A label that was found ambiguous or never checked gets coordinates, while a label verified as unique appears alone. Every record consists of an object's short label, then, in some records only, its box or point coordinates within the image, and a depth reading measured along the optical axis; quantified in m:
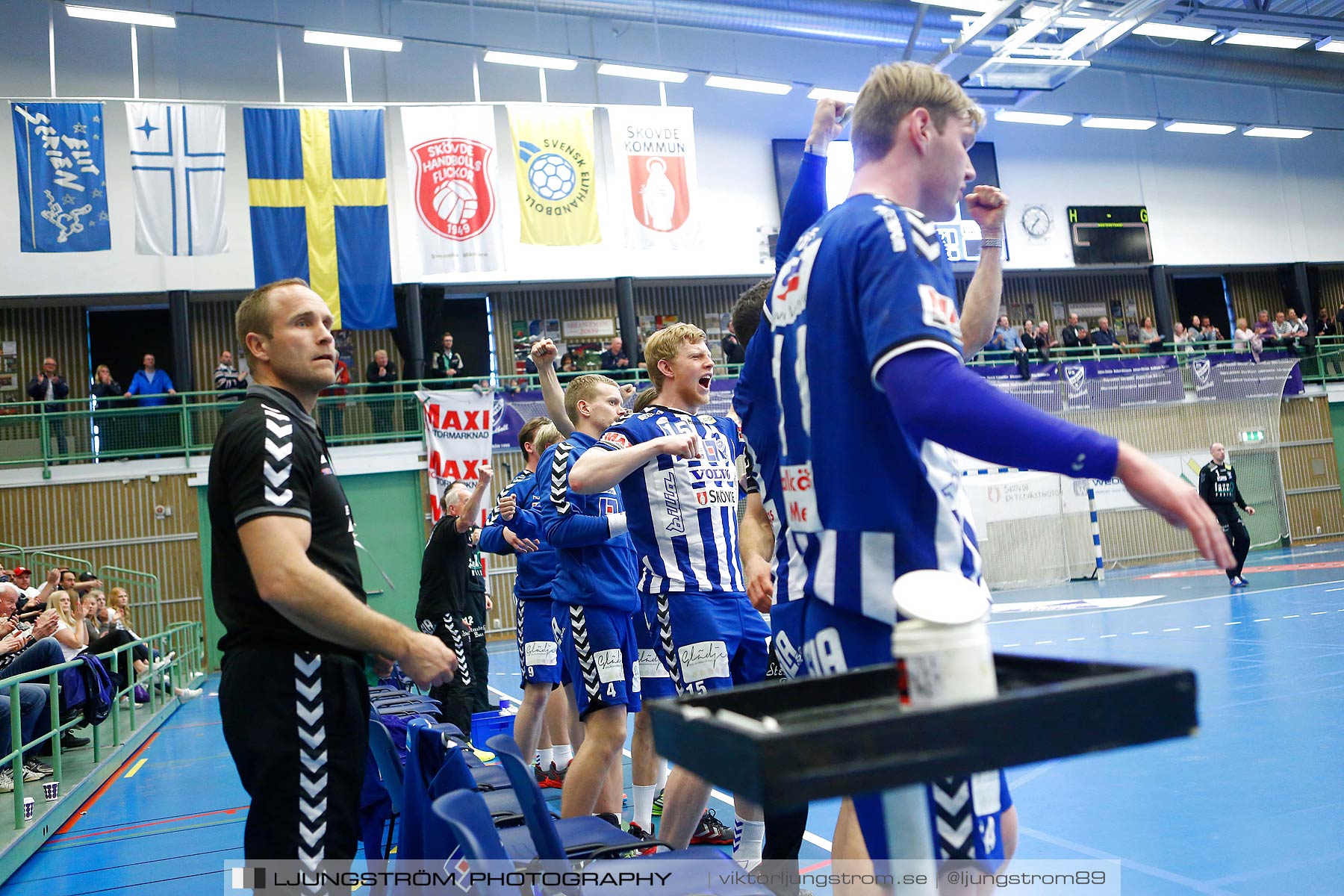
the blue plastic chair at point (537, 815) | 2.24
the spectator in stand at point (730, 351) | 18.98
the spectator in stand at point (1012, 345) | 19.58
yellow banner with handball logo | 14.66
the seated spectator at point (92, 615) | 9.48
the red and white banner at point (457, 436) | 14.17
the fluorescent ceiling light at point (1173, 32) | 19.30
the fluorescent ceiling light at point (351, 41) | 16.09
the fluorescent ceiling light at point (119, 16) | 14.69
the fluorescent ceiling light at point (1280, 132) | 22.91
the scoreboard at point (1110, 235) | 23.08
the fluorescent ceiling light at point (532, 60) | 17.11
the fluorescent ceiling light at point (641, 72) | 17.88
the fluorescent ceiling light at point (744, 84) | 18.70
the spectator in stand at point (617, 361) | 18.30
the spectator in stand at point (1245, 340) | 21.56
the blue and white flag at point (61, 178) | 13.25
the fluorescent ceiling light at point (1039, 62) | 17.55
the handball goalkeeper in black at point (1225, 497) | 13.63
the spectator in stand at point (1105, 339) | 21.75
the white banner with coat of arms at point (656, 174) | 15.05
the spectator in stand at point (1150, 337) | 22.02
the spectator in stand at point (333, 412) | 16.22
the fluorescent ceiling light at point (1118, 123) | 21.94
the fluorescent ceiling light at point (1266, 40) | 19.80
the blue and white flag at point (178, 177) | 13.37
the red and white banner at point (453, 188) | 14.48
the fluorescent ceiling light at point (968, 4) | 16.97
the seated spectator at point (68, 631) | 7.79
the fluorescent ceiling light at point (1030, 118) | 20.69
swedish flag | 14.12
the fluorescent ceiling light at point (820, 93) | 21.00
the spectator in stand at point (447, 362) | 17.64
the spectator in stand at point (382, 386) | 16.80
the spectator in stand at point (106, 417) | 15.74
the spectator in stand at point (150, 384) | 16.38
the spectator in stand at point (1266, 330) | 22.44
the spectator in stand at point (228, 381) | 16.18
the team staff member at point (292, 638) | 2.16
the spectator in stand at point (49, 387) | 16.41
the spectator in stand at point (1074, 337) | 21.69
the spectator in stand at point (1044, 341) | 20.47
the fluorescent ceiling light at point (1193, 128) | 23.36
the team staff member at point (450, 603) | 6.86
